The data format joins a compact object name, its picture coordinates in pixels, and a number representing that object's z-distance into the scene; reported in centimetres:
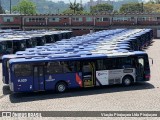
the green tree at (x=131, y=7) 16575
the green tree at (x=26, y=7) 14514
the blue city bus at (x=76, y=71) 1908
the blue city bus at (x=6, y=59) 2074
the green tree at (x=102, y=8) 16758
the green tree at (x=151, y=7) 16962
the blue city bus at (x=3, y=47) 3484
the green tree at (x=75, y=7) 11199
